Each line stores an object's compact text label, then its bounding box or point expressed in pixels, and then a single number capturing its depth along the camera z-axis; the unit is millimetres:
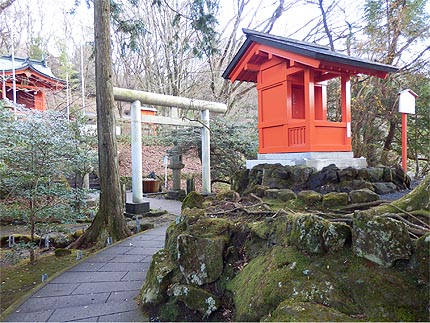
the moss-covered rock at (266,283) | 1692
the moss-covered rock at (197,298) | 2191
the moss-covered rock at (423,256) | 1366
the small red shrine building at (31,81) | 12852
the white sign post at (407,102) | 4769
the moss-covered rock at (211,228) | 2615
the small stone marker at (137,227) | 5832
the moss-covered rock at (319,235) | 1754
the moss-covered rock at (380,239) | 1488
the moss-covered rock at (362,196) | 2640
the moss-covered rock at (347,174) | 3988
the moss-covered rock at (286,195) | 3199
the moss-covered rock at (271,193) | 3420
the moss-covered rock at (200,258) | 2379
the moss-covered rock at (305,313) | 1379
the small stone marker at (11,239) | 5402
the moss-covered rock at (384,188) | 3877
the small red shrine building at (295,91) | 4539
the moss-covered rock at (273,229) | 2141
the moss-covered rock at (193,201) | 3770
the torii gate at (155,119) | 6867
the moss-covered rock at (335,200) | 2686
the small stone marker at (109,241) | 5023
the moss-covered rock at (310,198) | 2867
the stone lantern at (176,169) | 9492
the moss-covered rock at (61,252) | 4898
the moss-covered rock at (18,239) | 5572
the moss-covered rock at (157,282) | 2465
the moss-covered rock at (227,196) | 3920
